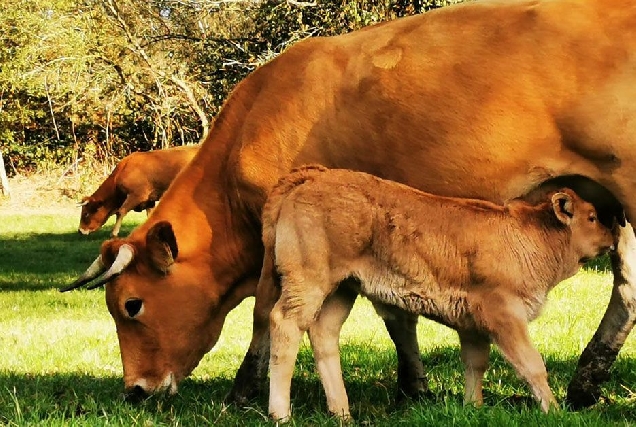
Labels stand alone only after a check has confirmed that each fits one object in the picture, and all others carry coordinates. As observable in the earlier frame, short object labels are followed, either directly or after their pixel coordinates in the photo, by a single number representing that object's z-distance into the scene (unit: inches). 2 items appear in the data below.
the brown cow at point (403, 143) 403.4
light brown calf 393.0
